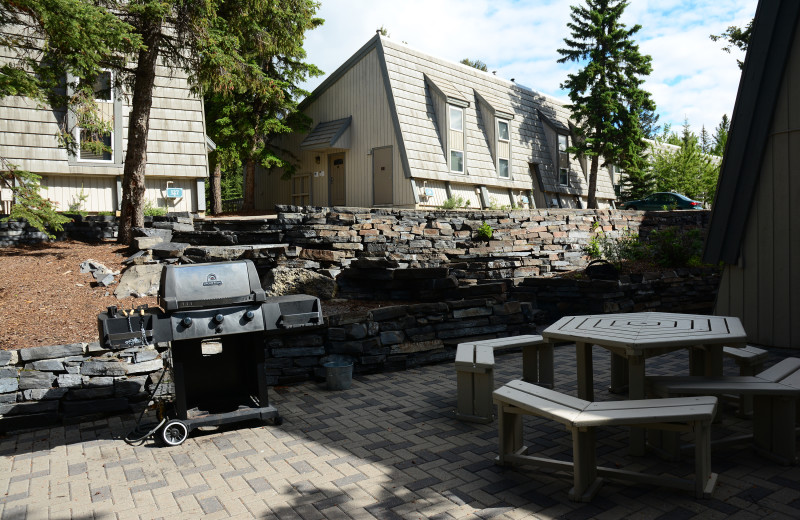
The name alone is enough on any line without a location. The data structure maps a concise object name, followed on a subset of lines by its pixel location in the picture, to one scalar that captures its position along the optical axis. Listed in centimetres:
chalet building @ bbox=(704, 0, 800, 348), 709
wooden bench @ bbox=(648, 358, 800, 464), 362
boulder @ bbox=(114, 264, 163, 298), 723
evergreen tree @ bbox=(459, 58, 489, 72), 3512
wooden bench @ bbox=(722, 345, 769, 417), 467
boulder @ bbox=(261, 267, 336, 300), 776
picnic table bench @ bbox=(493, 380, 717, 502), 310
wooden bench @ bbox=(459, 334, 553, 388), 559
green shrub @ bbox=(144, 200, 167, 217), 1216
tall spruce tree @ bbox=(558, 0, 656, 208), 2095
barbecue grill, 401
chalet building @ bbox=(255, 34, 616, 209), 1648
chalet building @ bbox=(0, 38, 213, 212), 1185
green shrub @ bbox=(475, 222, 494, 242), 1203
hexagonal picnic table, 383
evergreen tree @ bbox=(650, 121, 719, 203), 2528
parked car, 2131
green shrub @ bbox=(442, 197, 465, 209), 1637
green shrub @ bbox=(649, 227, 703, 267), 1122
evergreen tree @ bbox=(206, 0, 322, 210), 1784
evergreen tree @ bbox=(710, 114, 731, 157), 3347
